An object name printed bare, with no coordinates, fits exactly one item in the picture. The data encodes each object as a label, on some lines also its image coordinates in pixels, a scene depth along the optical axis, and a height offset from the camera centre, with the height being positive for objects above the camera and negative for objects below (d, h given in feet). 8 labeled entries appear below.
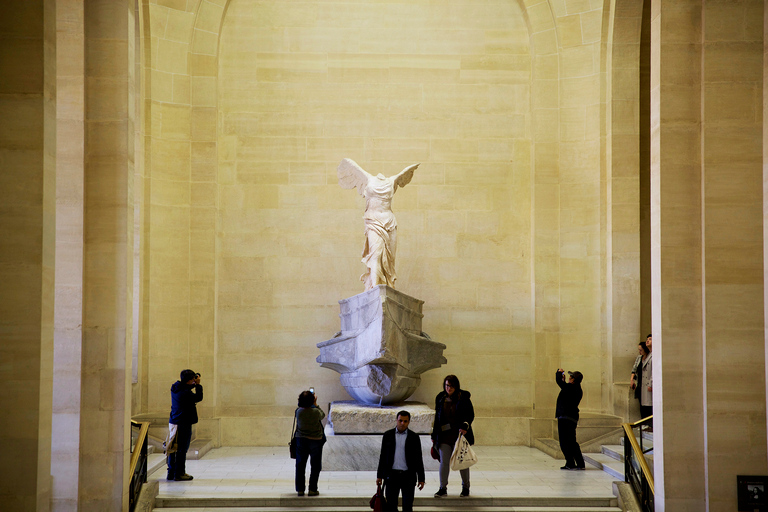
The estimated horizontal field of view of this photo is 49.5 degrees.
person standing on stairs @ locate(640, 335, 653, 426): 39.14 -5.39
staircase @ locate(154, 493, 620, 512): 30.55 -8.64
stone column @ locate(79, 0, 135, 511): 28.07 +0.38
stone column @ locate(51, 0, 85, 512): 27.84 +0.55
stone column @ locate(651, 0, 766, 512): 27.17 +0.55
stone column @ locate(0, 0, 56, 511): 21.79 +0.45
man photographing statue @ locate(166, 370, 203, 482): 33.86 -6.13
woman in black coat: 30.09 -5.45
